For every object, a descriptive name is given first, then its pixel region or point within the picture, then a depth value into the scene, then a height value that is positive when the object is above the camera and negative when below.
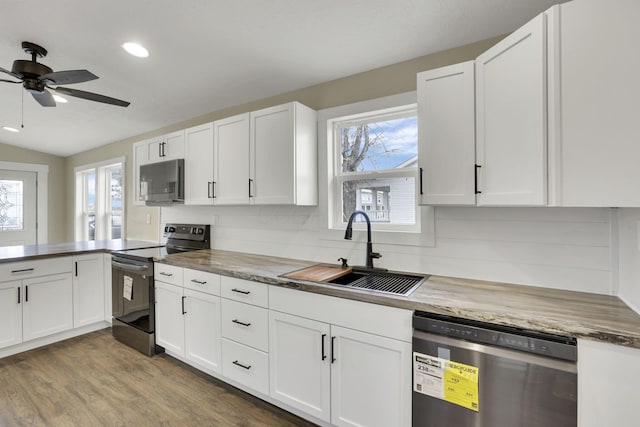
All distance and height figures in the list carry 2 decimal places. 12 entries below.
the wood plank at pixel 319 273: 1.90 -0.40
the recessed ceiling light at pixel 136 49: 2.19 +1.20
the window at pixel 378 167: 2.18 +0.35
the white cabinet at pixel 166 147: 3.04 +0.68
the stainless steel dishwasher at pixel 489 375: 1.13 -0.66
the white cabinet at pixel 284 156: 2.27 +0.44
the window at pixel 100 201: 4.71 +0.20
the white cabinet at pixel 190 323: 2.25 -0.88
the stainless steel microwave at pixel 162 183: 2.98 +0.31
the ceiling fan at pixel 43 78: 2.05 +0.93
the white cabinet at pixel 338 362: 1.49 -0.81
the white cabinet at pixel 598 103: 1.11 +0.42
